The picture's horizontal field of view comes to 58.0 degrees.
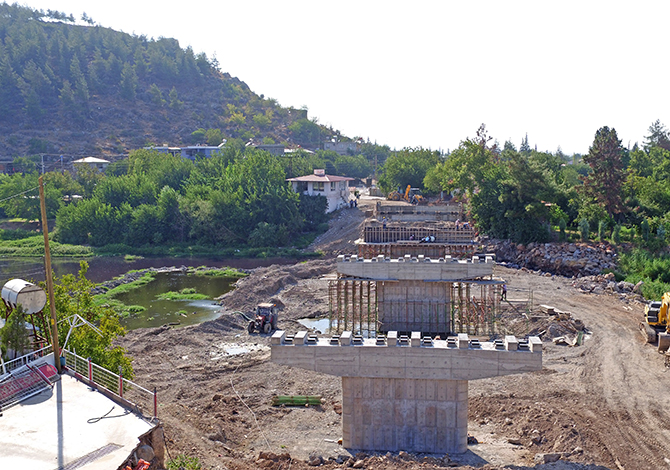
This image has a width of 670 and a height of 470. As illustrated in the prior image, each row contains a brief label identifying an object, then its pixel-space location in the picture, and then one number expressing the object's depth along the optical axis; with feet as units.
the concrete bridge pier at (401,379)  57.82
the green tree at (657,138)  322.34
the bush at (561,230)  163.02
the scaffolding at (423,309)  100.63
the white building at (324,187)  234.38
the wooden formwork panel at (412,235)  136.26
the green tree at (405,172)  262.67
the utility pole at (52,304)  54.49
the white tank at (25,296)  55.31
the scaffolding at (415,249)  123.95
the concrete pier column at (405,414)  58.95
